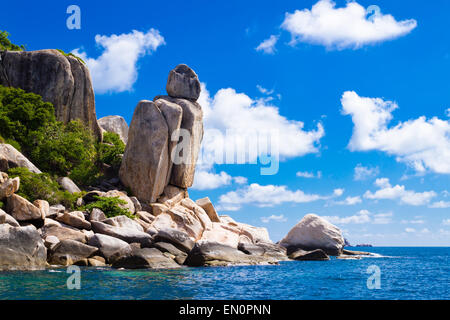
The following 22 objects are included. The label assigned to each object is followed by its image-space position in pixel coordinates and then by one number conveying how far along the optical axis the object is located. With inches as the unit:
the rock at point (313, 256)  1494.8
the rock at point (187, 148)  1595.7
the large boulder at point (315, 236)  1633.9
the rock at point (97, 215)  1085.1
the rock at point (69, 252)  893.5
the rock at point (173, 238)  1110.4
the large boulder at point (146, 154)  1482.5
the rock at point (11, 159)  1096.2
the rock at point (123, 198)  1283.8
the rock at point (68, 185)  1280.8
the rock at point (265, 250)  1288.1
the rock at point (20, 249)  788.6
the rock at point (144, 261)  912.3
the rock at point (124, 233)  1026.7
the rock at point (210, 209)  1583.4
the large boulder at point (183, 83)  1685.5
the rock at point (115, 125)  2065.7
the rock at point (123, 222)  1078.4
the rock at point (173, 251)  1043.9
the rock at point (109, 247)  957.1
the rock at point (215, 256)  1056.2
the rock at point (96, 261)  916.0
